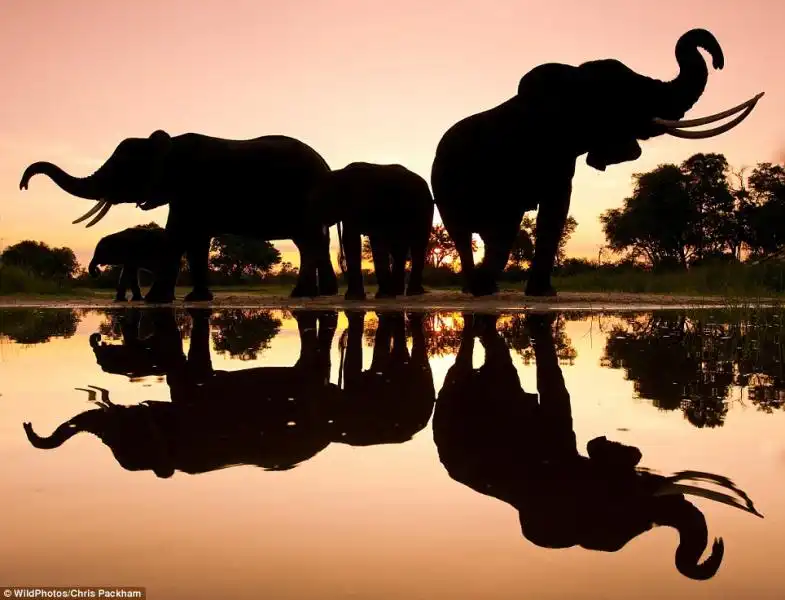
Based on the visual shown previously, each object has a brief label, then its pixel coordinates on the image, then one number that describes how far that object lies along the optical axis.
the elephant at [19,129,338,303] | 14.88
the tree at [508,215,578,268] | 38.12
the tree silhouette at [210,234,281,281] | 52.06
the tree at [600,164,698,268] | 42.00
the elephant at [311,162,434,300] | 15.04
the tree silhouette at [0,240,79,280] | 49.74
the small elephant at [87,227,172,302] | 16.92
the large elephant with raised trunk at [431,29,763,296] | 12.30
